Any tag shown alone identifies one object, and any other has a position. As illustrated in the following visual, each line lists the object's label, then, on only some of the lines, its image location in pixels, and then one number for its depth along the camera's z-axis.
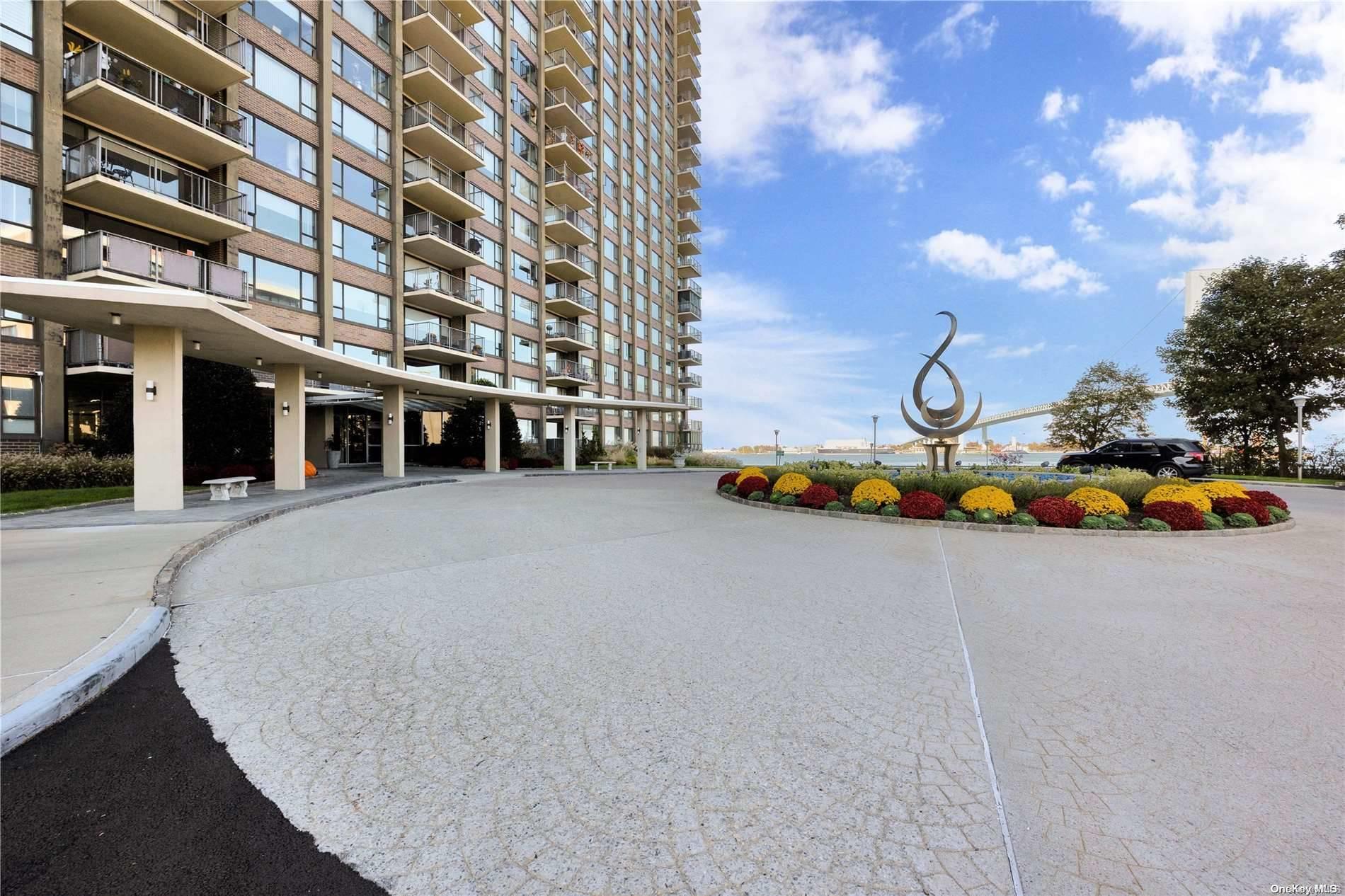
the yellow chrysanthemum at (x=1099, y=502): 11.16
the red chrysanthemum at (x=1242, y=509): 11.38
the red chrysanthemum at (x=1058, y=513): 10.94
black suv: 21.02
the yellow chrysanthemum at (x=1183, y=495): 11.50
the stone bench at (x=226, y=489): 13.78
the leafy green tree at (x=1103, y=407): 36.41
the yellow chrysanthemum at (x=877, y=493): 13.09
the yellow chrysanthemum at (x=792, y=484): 14.84
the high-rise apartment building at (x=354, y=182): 18.33
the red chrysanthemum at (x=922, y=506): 11.96
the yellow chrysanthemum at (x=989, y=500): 11.71
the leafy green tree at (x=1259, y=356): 29.72
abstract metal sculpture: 18.44
